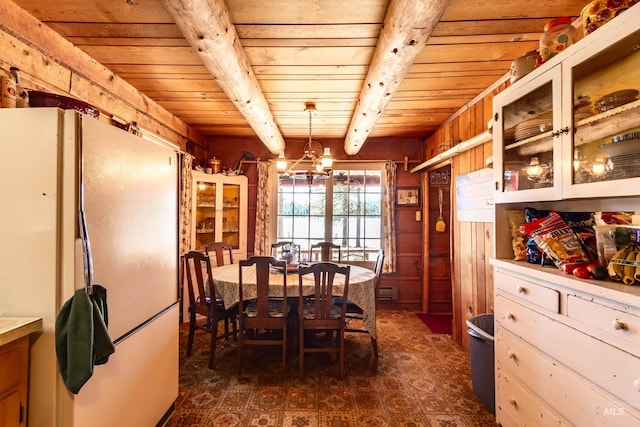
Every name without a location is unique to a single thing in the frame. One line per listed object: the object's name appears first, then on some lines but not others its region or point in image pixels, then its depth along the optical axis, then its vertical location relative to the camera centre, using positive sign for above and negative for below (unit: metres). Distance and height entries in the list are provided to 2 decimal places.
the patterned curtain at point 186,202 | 3.46 +0.18
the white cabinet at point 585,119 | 1.10 +0.44
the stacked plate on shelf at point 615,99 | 1.13 +0.47
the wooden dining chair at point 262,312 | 2.32 -0.79
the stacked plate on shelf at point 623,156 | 1.08 +0.24
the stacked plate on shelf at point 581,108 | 1.27 +0.48
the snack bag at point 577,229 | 1.39 -0.06
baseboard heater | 4.30 -1.12
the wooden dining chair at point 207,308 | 2.56 -0.85
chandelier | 2.83 +0.54
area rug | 3.51 -1.37
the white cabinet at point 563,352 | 1.00 -0.57
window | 4.42 +0.07
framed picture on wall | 4.34 +0.31
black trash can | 1.96 -1.04
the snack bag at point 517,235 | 1.70 -0.11
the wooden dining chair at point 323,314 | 2.31 -0.81
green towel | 1.09 -0.46
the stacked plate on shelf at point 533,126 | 1.47 +0.49
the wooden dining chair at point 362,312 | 2.51 -0.86
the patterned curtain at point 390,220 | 4.23 -0.05
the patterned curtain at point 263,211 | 4.25 +0.08
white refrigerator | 1.11 -0.11
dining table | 2.50 -0.64
